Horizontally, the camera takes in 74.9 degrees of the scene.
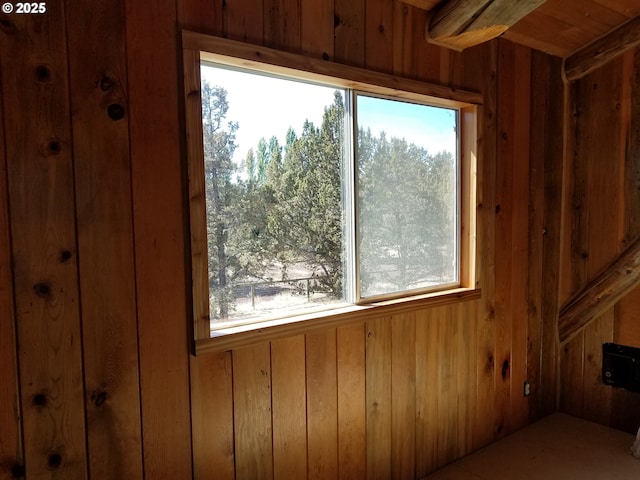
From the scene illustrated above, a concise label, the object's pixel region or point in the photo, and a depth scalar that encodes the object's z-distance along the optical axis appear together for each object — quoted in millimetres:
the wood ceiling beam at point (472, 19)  1901
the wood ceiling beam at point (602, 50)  2506
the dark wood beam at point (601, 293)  2611
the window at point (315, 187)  1575
